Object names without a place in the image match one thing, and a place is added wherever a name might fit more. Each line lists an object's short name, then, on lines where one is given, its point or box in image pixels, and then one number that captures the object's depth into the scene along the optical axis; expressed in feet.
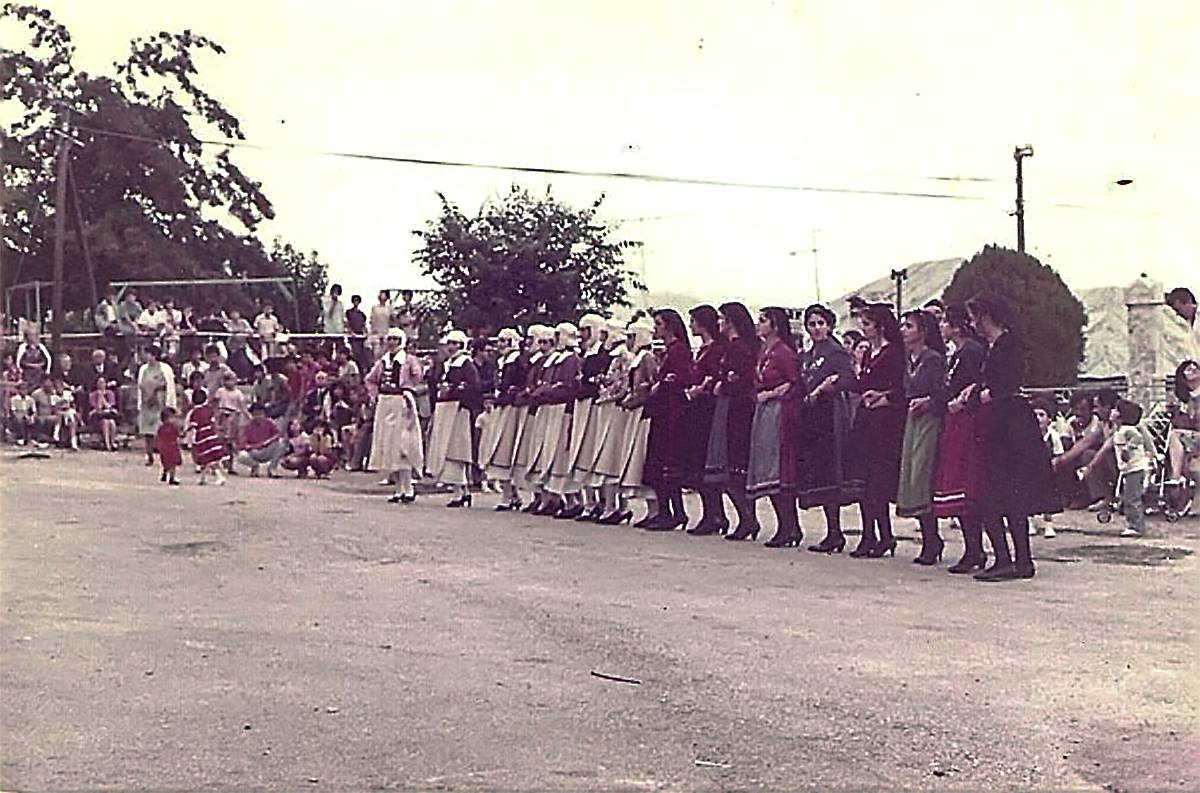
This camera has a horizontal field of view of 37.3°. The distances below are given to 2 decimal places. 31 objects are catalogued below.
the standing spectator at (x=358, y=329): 66.69
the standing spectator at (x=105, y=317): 62.03
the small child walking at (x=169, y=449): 53.42
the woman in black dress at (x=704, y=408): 41.50
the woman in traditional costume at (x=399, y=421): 50.31
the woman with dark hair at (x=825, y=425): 38.04
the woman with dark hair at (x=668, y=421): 42.55
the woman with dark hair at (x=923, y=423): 34.83
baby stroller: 47.91
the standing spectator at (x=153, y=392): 62.03
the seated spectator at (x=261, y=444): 62.54
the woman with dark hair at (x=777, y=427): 38.58
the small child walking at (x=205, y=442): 55.01
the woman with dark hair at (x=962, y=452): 33.32
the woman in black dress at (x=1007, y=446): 32.83
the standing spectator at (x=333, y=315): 61.93
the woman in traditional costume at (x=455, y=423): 49.65
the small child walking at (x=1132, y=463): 44.16
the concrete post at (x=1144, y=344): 51.80
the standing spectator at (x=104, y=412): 64.13
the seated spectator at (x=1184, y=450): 46.57
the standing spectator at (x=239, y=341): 67.80
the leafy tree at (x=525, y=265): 72.02
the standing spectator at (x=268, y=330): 67.67
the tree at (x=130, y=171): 25.44
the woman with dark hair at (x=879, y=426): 36.42
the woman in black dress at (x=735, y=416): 40.60
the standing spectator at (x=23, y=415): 56.08
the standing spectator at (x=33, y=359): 60.90
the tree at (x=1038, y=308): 57.00
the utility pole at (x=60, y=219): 35.70
